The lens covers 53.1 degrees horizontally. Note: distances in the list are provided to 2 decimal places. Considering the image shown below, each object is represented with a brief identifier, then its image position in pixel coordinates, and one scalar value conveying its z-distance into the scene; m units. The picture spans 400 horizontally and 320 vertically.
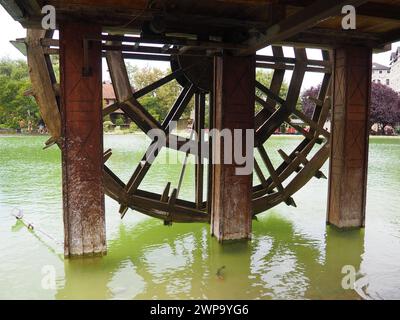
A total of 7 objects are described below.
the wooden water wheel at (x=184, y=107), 6.17
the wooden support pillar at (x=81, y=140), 5.09
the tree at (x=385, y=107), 40.25
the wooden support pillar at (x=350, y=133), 6.77
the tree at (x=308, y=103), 42.13
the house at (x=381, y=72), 67.56
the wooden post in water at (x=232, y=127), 6.03
